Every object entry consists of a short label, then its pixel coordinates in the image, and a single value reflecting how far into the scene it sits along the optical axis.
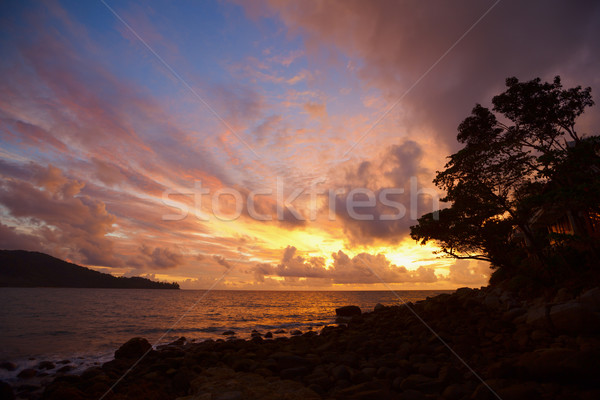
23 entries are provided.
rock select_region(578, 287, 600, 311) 9.69
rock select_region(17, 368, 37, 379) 12.51
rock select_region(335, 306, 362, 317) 37.78
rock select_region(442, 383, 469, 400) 6.92
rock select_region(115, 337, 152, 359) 14.87
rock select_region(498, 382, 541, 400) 6.16
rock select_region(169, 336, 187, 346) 19.51
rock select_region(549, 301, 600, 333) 9.27
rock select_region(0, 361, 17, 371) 13.42
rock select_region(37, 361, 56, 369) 13.84
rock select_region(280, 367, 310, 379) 9.71
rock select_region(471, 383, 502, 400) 6.42
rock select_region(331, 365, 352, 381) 8.94
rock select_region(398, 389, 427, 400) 7.04
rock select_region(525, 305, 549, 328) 10.51
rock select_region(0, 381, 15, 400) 9.72
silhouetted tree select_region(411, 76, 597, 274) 15.23
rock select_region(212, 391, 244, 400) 7.15
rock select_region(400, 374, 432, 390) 7.72
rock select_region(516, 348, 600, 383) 6.45
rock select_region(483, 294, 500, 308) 15.18
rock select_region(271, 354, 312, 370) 10.62
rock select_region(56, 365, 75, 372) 13.48
